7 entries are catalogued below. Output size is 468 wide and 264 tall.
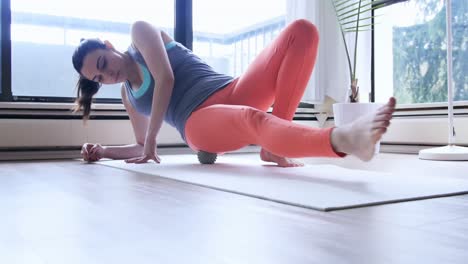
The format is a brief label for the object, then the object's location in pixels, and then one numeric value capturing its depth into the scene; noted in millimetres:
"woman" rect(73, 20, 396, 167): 1732
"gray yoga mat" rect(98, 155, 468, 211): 1107
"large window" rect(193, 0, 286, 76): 3482
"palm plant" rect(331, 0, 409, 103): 3348
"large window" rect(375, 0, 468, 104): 3020
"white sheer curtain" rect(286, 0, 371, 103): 3383
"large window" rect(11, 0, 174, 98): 2859
